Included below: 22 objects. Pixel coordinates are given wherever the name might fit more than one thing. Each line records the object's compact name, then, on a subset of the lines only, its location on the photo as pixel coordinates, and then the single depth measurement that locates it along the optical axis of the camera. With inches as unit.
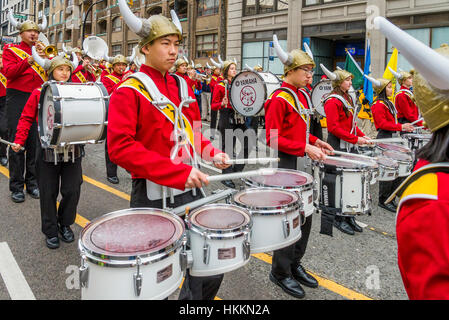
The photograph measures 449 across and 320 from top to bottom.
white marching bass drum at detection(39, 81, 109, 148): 146.1
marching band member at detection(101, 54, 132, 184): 300.8
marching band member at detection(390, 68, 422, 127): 290.2
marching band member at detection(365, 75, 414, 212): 248.5
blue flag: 454.1
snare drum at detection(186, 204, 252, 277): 81.8
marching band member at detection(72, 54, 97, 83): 348.5
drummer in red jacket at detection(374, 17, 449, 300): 41.8
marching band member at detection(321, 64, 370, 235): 192.4
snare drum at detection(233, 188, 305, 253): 95.9
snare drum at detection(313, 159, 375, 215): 159.9
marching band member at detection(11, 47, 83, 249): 158.4
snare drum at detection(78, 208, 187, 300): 67.6
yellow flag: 403.9
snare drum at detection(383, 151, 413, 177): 208.4
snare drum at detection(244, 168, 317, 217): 115.6
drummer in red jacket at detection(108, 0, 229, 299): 82.6
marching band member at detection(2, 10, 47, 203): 209.0
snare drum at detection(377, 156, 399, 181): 193.3
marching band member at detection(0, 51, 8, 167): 272.5
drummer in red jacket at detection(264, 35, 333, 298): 134.4
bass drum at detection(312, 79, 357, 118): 327.3
